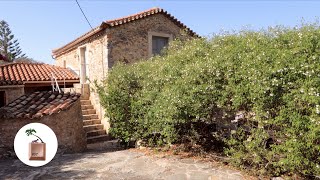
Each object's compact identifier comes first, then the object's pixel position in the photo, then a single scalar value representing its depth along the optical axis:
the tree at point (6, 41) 40.12
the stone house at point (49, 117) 7.97
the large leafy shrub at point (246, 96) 4.37
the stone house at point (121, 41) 12.45
